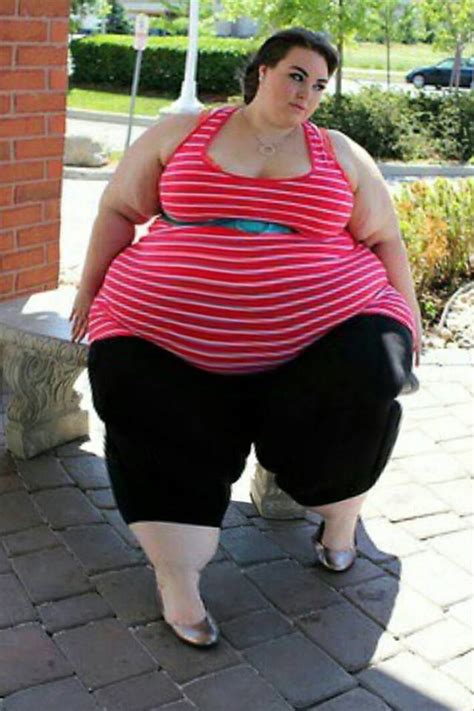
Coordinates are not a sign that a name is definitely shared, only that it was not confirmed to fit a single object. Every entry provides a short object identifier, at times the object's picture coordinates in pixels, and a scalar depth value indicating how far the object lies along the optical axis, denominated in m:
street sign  11.71
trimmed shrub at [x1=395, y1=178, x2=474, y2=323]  6.29
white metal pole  14.37
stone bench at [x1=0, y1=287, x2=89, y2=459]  3.40
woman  2.63
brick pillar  3.97
